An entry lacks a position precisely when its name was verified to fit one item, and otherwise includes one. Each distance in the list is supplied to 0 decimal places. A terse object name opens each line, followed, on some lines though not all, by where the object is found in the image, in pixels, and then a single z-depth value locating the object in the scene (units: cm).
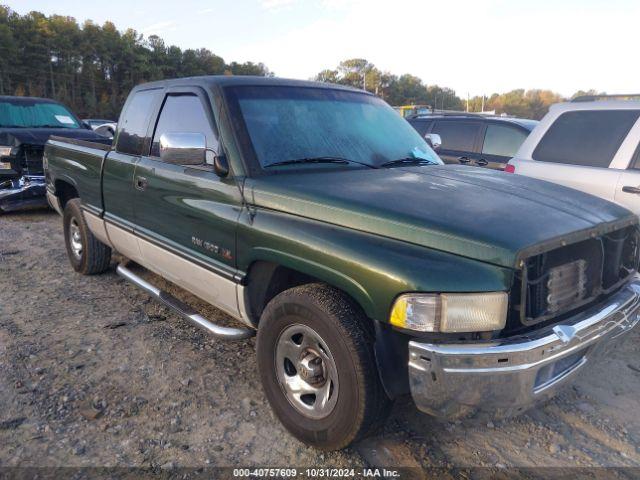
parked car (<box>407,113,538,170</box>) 705
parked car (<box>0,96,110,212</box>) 790
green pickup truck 212
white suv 460
